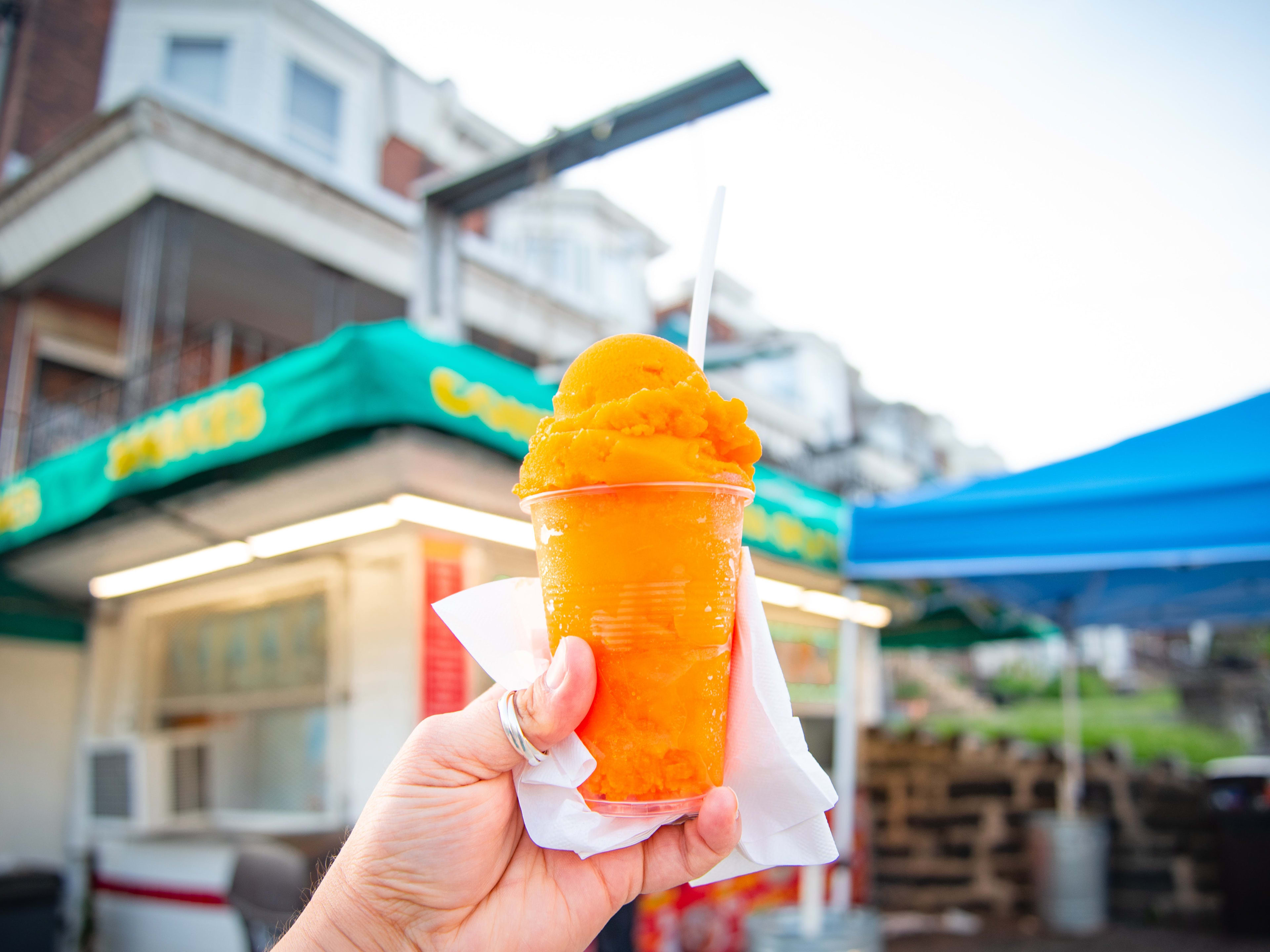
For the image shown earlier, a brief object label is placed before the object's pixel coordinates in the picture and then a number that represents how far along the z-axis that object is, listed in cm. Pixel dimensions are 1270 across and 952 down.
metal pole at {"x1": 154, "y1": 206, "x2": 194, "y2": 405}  742
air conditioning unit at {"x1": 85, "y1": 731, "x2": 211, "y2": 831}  518
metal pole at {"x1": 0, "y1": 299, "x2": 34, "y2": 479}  749
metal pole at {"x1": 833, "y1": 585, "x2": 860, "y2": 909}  461
